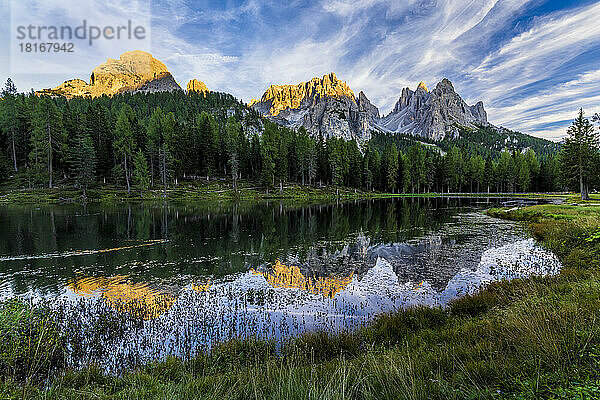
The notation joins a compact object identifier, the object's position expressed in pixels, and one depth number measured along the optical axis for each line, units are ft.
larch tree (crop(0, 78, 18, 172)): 266.45
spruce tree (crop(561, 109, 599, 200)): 200.03
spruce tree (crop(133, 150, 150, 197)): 253.20
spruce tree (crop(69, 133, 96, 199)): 231.09
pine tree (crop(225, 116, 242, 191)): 291.38
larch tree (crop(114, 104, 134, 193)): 264.11
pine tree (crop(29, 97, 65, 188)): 240.32
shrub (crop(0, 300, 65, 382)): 24.20
